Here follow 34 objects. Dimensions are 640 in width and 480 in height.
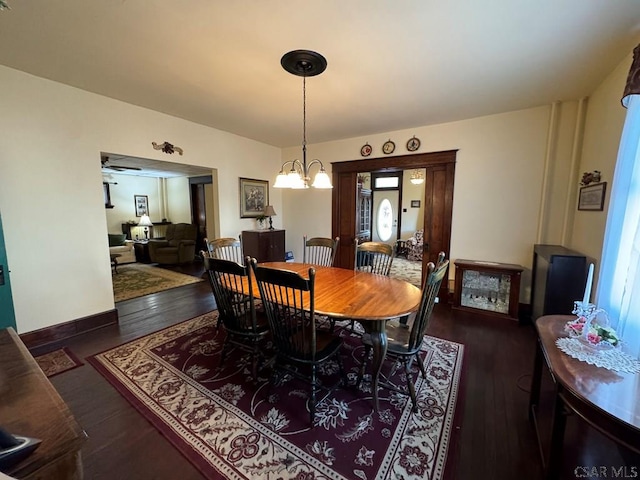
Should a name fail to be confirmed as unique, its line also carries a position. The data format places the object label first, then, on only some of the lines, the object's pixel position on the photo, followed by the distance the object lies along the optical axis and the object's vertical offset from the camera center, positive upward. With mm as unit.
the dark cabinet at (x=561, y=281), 2506 -642
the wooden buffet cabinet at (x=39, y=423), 645 -602
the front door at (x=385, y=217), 7988 -134
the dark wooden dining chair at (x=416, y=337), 1725 -910
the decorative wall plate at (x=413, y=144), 4024 +1063
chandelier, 2086 +1219
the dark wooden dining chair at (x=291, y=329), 1626 -820
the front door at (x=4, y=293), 2119 -694
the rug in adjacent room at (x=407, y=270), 5358 -1324
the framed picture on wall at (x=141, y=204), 7852 +166
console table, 945 -719
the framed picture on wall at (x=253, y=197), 4816 +273
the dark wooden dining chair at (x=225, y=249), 2951 -460
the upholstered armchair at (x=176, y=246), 6375 -888
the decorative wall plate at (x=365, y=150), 4473 +1066
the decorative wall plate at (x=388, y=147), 4242 +1069
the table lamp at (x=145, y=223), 7617 -390
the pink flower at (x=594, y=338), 1365 -638
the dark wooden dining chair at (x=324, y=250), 3267 -505
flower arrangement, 1366 -628
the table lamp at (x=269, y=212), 5105 -17
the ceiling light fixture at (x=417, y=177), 6980 +960
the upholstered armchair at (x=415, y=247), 7219 -944
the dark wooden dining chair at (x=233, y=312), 2029 -836
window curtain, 1561 -152
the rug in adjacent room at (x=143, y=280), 4375 -1361
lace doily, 1227 -698
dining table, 1742 -653
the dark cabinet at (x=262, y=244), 4719 -610
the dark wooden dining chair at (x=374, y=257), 2849 -520
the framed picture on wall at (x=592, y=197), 2332 +178
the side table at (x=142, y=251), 6703 -1064
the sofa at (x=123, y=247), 6453 -935
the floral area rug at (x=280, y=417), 1471 -1401
